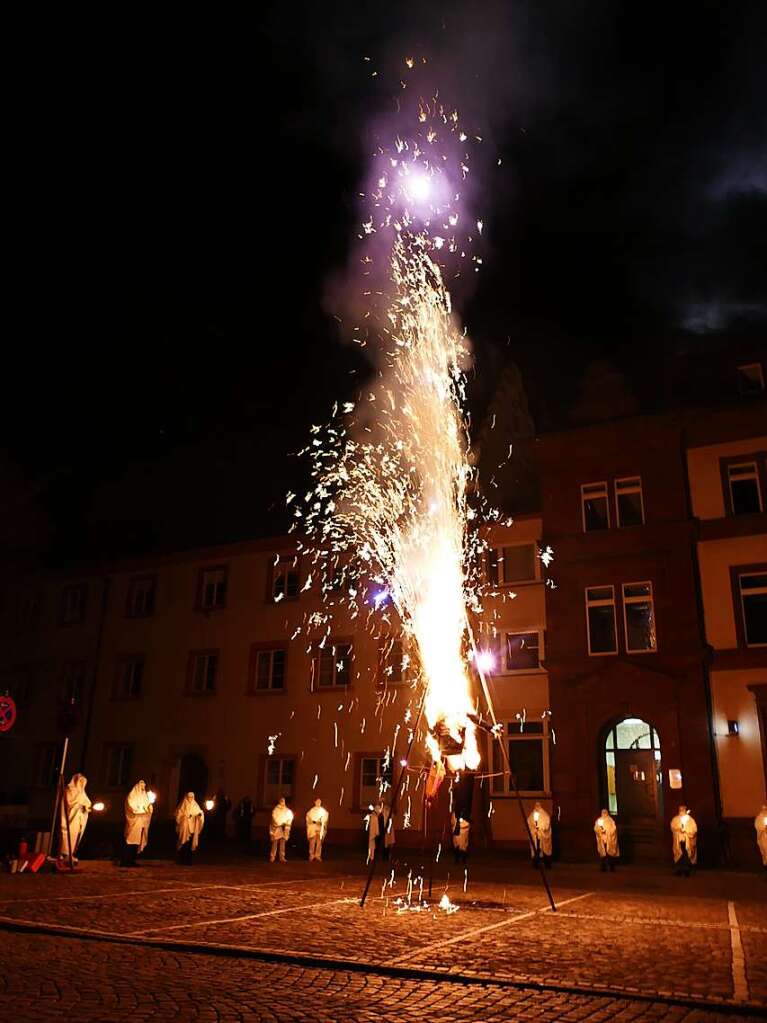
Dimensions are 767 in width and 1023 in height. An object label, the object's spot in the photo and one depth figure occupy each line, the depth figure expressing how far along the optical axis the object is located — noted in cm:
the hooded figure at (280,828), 2214
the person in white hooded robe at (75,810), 1853
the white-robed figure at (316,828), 2223
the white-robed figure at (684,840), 1934
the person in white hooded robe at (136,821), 1903
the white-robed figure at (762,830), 1895
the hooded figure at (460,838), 1945
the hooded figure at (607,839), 2020
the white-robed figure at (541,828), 2002
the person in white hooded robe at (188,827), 2038
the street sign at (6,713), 1672
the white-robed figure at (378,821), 2022
